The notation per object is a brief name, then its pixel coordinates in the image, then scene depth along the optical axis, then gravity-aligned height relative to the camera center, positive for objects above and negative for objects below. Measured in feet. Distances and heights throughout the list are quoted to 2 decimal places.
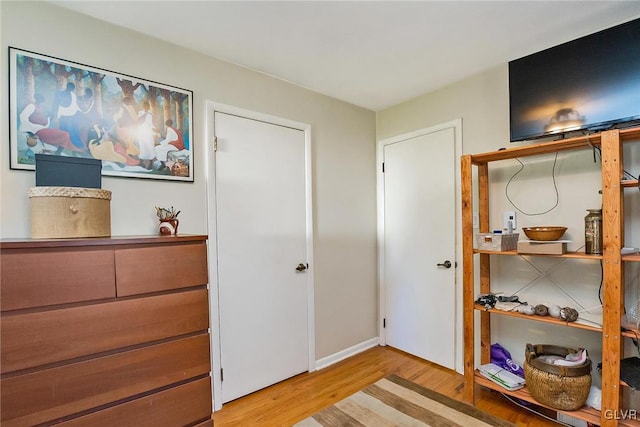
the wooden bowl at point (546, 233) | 5.94 -0.48
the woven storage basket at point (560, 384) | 5.65 -3.29
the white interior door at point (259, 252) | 7.18 -1.00
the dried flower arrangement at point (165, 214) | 5.98 -0.01
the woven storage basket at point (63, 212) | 4.49 +0.04
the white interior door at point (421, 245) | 8.59 -1.03
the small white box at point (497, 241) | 6.58 -0.71
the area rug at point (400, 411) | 6.38 -4.39
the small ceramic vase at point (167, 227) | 5.81 -0.26
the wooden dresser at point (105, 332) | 3.95 -1.70
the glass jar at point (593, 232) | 5.56 -0.45
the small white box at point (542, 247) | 5.76 -0.75
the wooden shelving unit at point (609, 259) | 5.07 -0.87
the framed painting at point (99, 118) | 5.00 +1.76
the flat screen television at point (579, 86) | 5.51 +2.40
